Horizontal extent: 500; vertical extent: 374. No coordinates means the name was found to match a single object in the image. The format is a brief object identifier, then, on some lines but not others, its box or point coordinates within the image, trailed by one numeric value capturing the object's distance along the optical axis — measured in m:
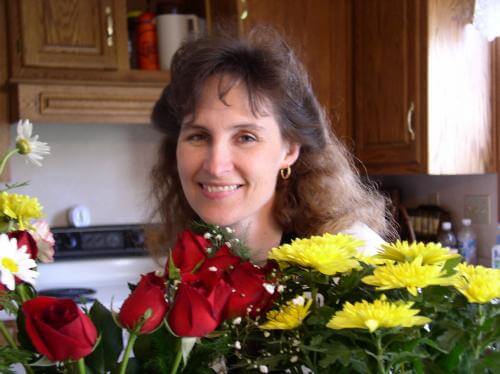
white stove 2.50
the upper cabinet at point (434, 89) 2.12
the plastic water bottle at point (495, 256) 2.12
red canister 2.48
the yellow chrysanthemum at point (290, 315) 0.39
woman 0.98
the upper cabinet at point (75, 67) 2.25
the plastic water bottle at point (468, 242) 2.28
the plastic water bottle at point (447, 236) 2.33
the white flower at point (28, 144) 0.62
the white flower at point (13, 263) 0.40
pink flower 0.51
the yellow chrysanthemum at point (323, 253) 0.39
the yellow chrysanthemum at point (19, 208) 0.52
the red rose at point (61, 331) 0.35
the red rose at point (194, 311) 0.36
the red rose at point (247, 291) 0.40
